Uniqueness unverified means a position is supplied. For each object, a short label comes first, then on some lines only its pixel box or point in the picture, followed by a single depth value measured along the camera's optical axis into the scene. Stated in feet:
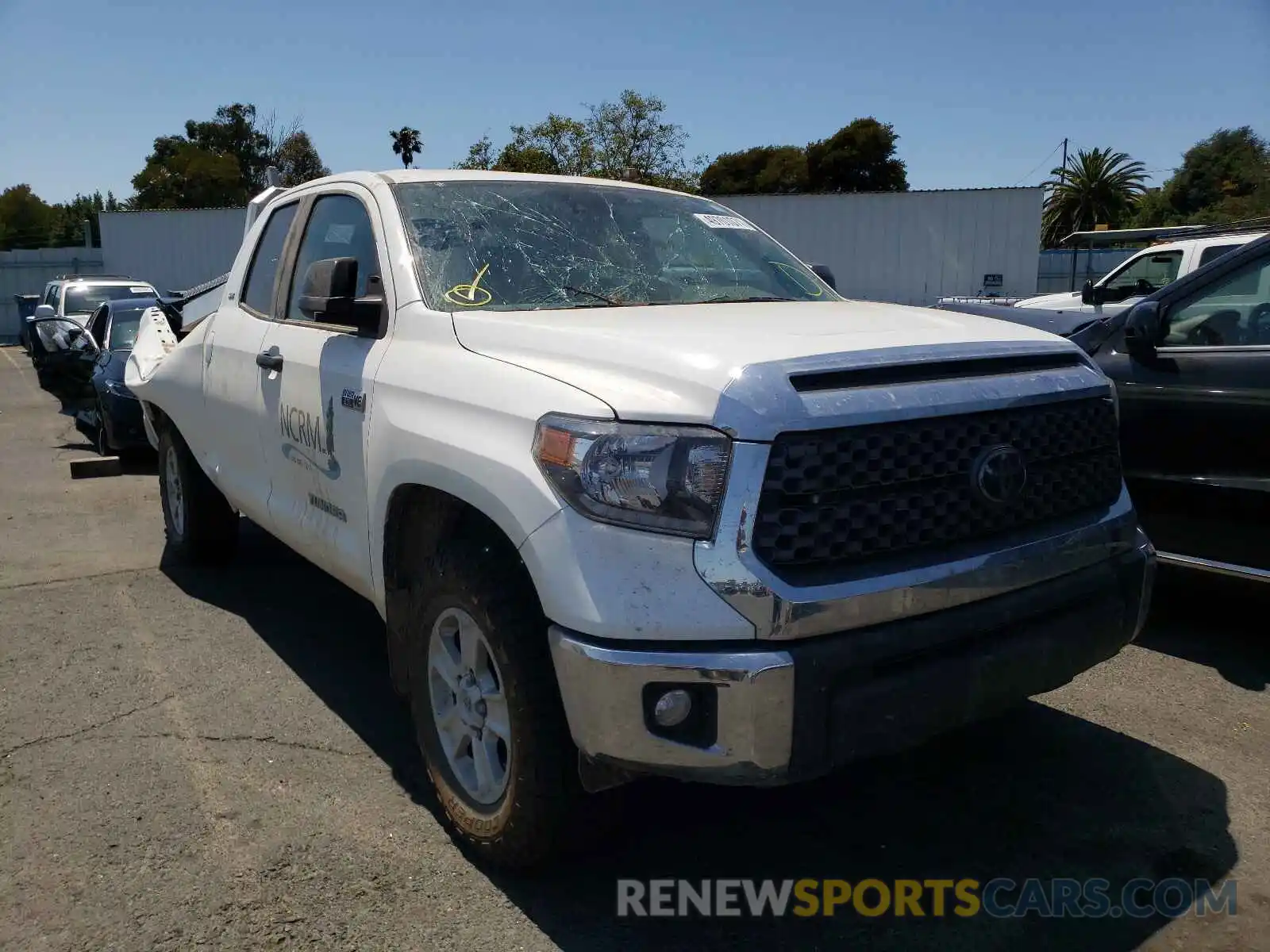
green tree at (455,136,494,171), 129.18
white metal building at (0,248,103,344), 115.24
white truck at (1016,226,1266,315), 35.06
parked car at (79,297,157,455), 30.55
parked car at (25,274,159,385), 59.21
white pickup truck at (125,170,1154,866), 7.68
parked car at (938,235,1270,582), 14.25
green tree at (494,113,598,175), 123.34
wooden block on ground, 30.37
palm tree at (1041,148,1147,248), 192.24
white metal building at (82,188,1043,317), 75.61
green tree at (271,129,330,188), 204.13
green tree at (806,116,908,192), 201.57
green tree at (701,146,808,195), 215.10
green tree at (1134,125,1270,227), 178.91
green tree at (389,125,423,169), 222.28
